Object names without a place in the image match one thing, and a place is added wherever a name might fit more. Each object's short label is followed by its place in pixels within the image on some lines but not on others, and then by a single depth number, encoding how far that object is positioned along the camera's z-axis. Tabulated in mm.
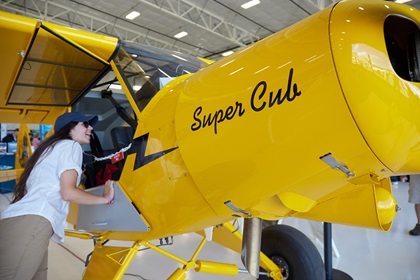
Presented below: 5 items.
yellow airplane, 879
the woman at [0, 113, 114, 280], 1492
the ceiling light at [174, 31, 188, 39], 12768
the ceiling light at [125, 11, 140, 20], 10609
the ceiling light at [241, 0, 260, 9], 9586
